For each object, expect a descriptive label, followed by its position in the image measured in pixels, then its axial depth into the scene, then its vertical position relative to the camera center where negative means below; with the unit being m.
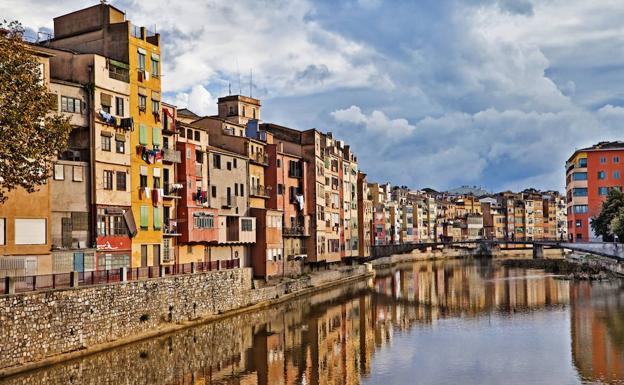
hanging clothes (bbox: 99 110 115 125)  43.78 +7.07
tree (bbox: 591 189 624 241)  86.79 +1.04
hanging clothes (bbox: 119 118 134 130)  45.46 +6.90
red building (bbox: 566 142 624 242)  106.69 +6.41
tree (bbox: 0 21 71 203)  31.08 +5.07
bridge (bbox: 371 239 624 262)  83.62 -3.57
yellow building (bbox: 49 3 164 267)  47.03 +9.36
